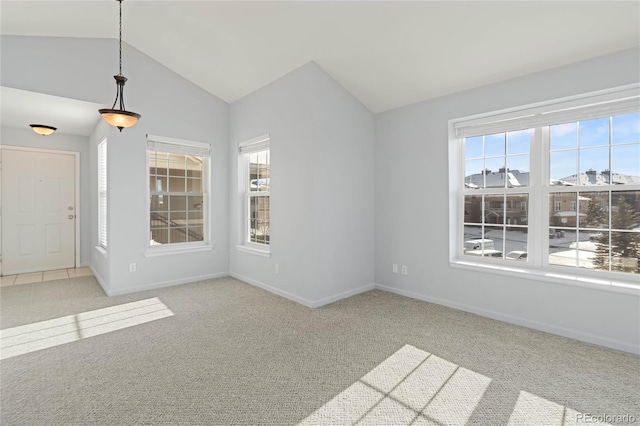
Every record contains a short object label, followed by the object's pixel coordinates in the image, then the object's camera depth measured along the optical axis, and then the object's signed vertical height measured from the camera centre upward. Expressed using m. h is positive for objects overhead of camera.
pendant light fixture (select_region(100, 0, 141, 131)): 2.76 +0.84
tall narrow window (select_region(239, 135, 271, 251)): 4.54 +0.31
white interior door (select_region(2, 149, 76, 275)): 5.11 -0.04
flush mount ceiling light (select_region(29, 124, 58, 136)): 4.45 +1.16
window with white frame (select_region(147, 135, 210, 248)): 4.56 +0.27
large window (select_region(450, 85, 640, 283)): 2.72 +0.25
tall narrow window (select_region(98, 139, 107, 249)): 4.72 +0.25
